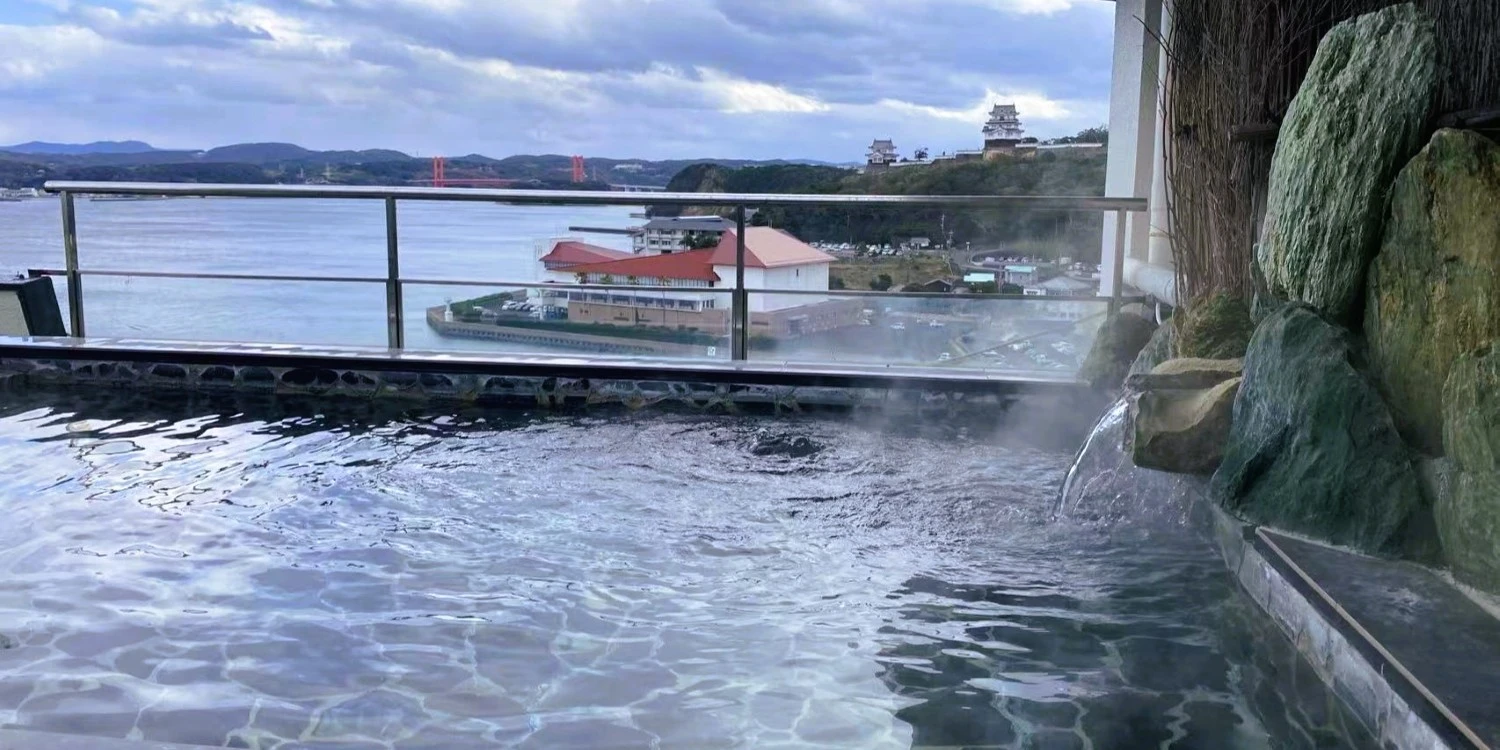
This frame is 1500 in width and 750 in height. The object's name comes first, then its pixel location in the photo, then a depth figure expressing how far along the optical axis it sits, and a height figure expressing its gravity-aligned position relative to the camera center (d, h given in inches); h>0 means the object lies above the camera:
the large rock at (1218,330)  148.6 -13.2
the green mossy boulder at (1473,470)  85.2 -18.1
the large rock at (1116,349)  187.2 -20.1
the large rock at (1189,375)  135.2 -17.5
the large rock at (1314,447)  99.0 -20.0
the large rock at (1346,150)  105.7 +8.0
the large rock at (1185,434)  123.9 -22.3
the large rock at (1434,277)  92.5 -3.9
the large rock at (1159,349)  161.6 -17.5
